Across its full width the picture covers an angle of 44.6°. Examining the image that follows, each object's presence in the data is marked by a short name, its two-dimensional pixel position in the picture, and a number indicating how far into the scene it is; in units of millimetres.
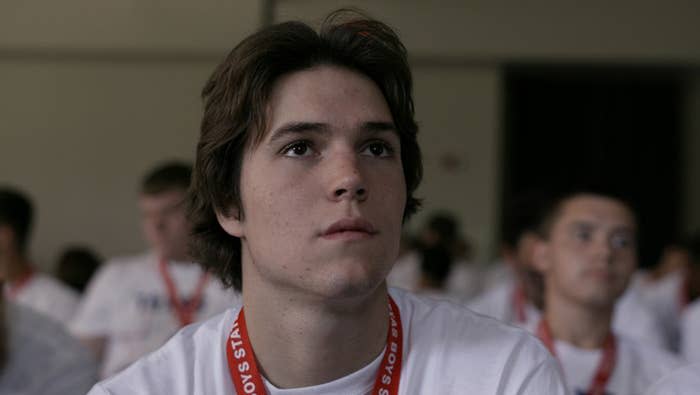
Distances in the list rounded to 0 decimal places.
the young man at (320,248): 1909
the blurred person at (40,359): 2955
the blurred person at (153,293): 4219
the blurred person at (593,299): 3123
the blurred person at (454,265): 7188
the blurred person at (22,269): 5086
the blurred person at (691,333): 4164
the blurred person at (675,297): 6059
